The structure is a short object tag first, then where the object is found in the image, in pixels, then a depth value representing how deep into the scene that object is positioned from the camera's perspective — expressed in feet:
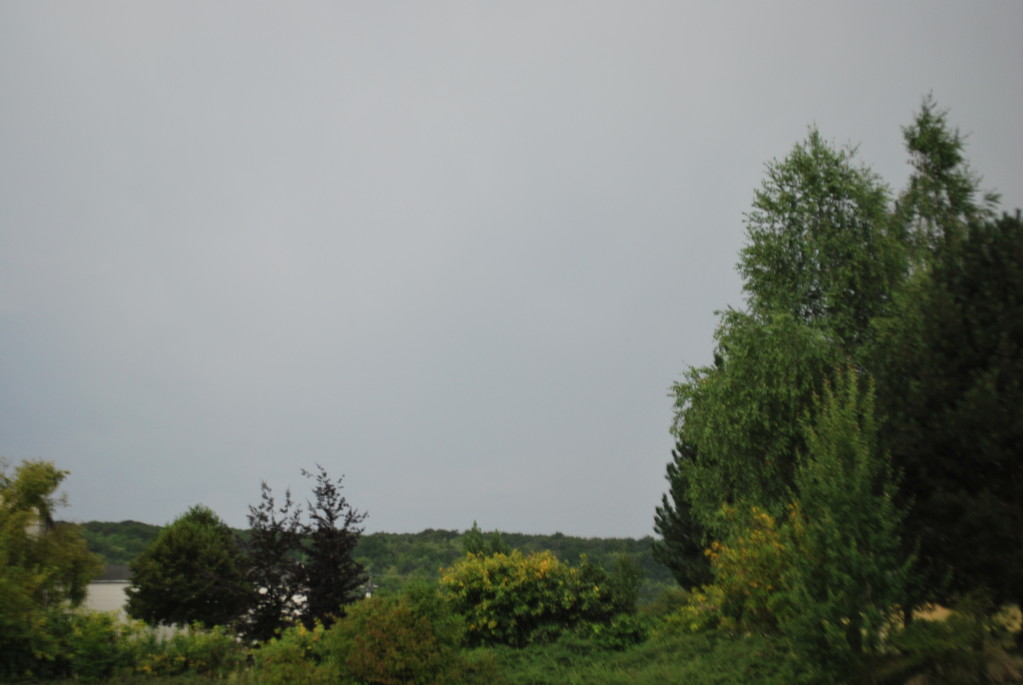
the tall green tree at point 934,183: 62.49
